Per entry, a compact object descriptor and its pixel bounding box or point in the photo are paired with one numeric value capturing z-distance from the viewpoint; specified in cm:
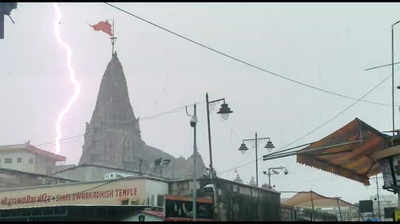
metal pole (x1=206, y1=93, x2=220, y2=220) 2733
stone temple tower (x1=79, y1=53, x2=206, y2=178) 13650
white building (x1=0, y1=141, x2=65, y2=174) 11875
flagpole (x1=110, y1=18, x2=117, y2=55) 15277
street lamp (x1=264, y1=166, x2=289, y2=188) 4744
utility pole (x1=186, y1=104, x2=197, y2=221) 2265
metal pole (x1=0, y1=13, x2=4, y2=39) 1506
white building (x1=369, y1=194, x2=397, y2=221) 8007
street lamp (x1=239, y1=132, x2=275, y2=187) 3291
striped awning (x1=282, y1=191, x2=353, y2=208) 4003
